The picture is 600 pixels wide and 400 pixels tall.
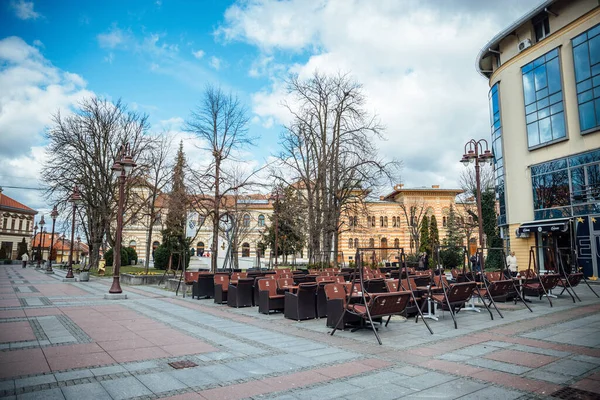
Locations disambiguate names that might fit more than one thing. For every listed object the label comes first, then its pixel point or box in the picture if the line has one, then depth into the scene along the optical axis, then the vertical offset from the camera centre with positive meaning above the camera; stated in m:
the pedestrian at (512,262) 22.26 -0.59
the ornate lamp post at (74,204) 25.40 +3.42
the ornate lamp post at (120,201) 15.71 +2.16
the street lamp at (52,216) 37.29 +3.76
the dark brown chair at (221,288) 14.28 -1.25
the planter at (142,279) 23.58 -1.54
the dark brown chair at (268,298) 11.82 -1.35
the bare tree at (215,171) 21.81 +4.69
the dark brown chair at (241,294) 13.44 -1.38
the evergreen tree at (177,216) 27.17 +2.91
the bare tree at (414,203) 70.12 +8.80
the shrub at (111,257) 44.12 -0.38
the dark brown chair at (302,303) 10.70 -1.37
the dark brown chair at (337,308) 8.86 -1.25
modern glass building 24.41 +8.38
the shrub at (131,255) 48.89 -0.23
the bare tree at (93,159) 30.23 +7.62
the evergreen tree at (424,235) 54.15 +2.50
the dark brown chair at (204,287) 16.01 -1.36
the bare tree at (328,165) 27.02 +6.20
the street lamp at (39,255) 49.96 -0.14
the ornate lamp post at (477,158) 17.86 +4.31
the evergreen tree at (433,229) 57.55 +3.43
